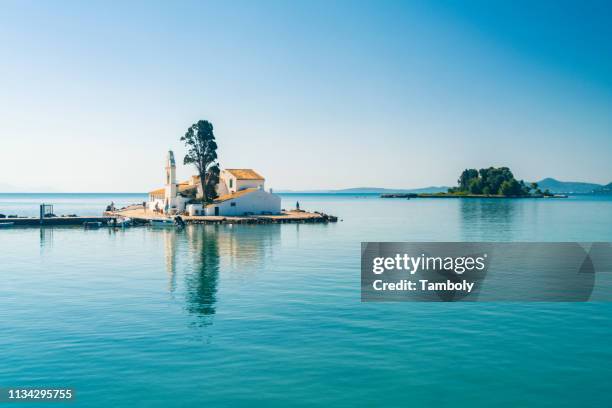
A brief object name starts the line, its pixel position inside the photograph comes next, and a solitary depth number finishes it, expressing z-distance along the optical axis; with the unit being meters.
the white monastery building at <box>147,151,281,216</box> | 95.25
